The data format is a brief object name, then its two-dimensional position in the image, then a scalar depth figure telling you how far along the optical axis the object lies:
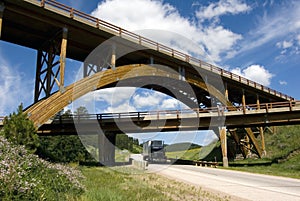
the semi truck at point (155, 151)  43.62
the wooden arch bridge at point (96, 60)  23.66
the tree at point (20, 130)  17.67
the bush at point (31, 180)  7.04
